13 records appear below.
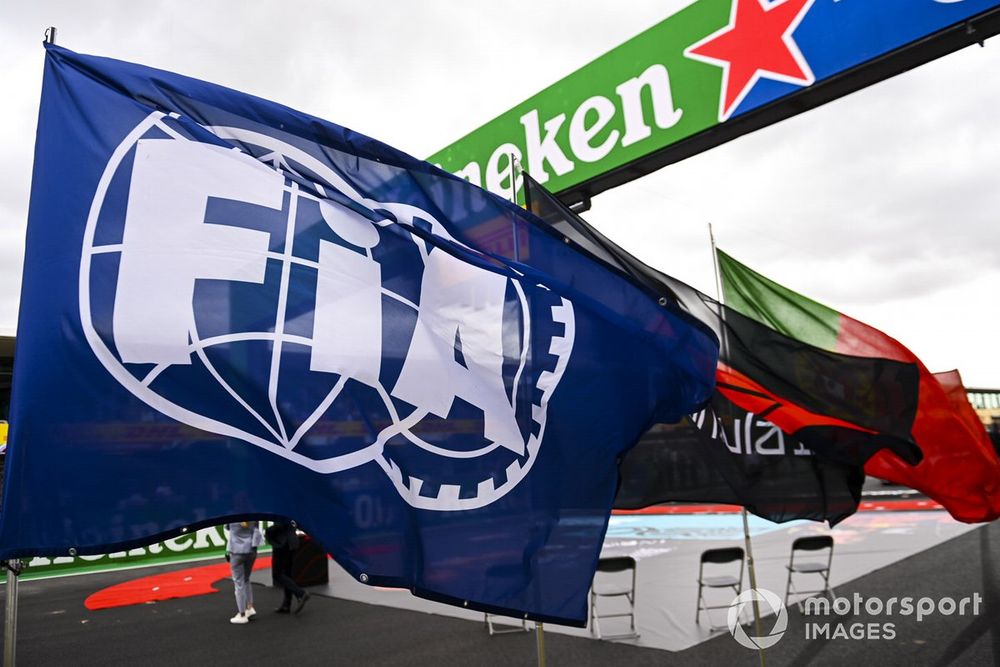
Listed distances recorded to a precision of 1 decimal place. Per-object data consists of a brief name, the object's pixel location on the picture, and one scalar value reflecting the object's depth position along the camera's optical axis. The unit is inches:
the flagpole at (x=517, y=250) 114.3
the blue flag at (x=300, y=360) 85.1
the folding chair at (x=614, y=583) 279.3
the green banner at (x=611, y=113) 225.8
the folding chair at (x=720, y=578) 292.8
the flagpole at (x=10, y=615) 78.9
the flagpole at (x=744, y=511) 188.4
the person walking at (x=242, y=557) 324.5
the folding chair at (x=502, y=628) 289.1
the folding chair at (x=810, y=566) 317.3
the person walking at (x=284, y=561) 354.6
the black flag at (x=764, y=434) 166.1
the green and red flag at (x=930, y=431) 190.7
